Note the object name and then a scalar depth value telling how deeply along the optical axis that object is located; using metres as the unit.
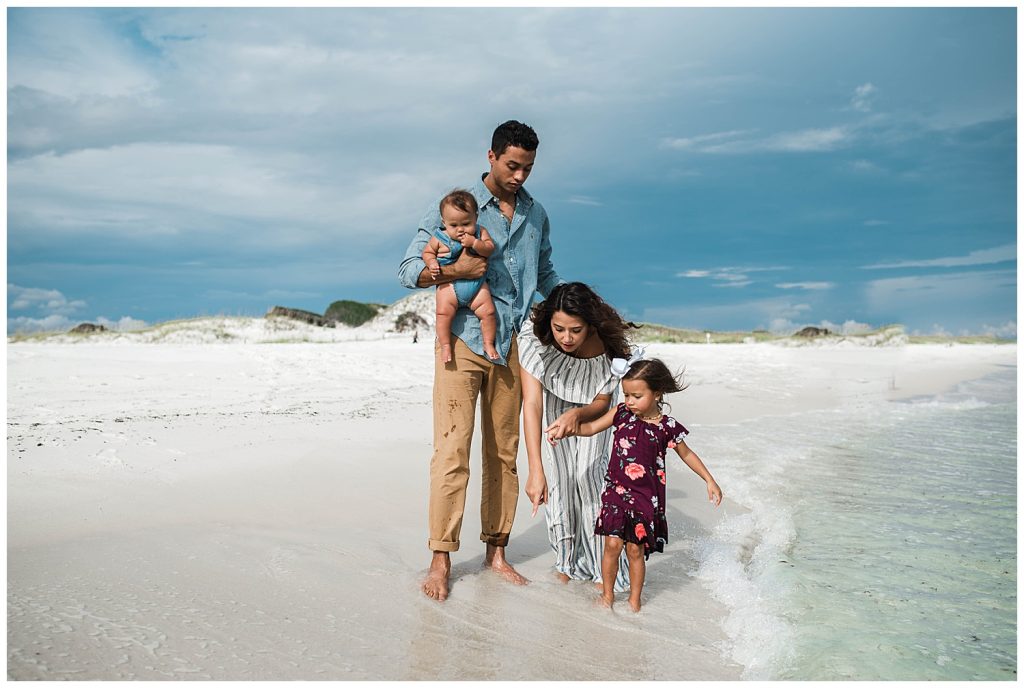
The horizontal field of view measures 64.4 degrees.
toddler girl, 3.61
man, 3.80
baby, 3.71
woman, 3.76
